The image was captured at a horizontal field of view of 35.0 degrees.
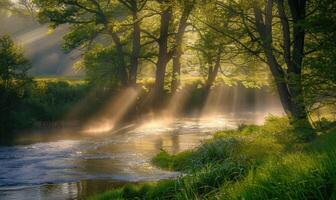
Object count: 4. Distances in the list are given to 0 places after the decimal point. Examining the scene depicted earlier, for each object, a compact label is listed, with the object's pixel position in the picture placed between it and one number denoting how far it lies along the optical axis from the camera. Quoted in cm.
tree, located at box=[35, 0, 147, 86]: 3775
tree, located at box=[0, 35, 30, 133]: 3100
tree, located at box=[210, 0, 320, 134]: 1970
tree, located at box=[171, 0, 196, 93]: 4153
